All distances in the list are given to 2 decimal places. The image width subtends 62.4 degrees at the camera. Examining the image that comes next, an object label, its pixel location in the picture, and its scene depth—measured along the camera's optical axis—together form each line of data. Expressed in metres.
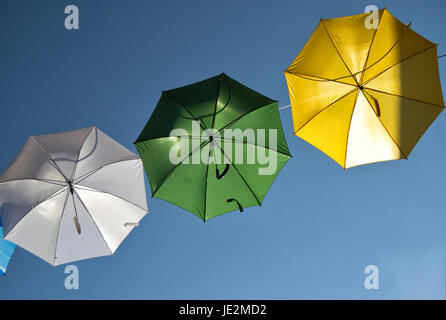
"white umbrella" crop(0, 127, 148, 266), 6.69
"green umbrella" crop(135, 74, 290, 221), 6.73
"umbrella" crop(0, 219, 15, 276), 7.12
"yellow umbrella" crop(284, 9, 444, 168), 6.80
